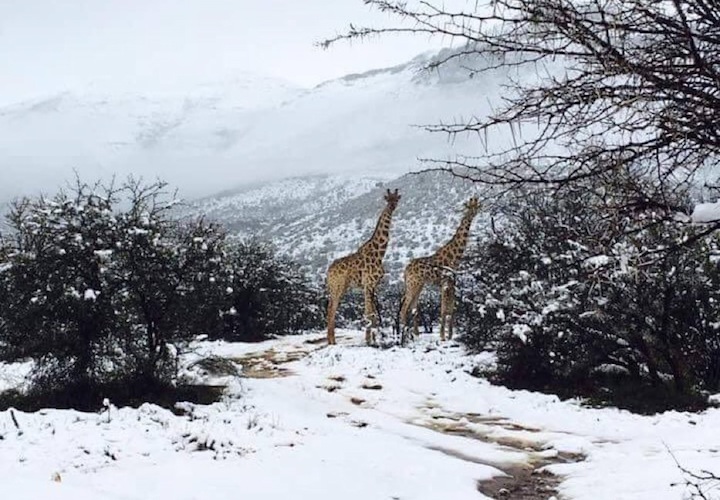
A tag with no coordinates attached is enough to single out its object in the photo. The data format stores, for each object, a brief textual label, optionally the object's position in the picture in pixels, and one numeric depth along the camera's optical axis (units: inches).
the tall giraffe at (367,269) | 698.8
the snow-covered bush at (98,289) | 382.3
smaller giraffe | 687.7
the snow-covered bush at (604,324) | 384.8
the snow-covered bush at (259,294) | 836.0
